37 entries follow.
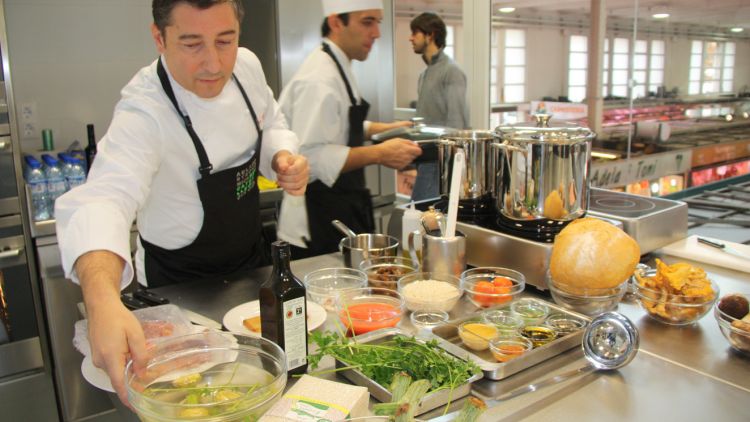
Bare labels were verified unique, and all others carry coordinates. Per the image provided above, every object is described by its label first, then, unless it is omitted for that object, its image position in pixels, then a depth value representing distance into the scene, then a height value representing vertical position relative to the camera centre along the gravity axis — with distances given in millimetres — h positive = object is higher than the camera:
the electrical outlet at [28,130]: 3023 -119
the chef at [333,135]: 2404 -150
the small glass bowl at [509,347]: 1077 -461
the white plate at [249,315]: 1260 -473
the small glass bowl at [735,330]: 1121 -458
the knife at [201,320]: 1316 -485
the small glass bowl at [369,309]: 1241 -458
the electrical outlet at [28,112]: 3021 -28
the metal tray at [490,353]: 1032 -467
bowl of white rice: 1327 -445
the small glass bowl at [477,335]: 1129 -453
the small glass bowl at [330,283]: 1423 -460
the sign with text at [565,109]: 2900 -81
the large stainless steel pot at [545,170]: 1448 -188
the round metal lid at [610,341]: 1072 -452
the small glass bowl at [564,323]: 1191 -468
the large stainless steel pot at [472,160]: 1673 -183
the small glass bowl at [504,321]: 1142 -448
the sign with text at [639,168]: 2536 -343
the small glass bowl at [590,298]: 1313 -452
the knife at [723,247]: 1645 -449
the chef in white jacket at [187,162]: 1264 -165
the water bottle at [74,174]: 2792 -321
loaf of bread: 1291 -360
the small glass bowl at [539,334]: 1138 -466
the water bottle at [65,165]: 2789 -280
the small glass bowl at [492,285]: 1348 -441
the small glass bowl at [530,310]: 1202 -446
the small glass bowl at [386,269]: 1503 -445
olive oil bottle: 1019 -362
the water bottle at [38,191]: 2658 -378
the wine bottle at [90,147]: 2936 -208
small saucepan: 1600 -409
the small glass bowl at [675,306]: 1253 -456
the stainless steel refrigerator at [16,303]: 2654 -890
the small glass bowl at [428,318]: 1267 -476
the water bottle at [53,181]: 2709 -343
